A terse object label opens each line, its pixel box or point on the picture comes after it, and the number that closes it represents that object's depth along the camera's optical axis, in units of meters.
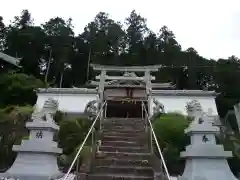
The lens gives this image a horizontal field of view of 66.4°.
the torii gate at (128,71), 10.32
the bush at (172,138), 5.55
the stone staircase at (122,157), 4.30
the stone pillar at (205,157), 2.95
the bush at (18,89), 14.58
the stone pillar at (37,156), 2.96
